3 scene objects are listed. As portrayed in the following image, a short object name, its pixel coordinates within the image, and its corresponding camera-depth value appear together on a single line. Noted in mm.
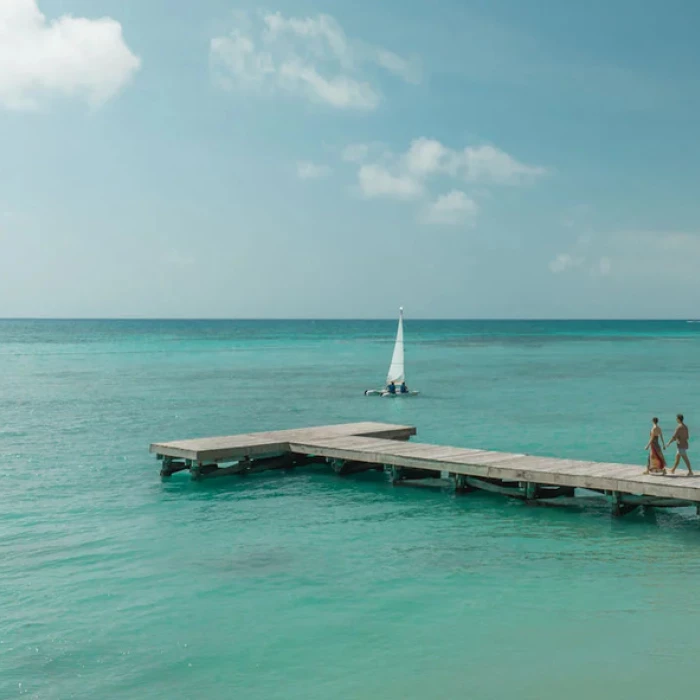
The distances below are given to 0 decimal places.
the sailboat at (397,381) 53594
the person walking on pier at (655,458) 20844
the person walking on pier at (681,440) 20969
